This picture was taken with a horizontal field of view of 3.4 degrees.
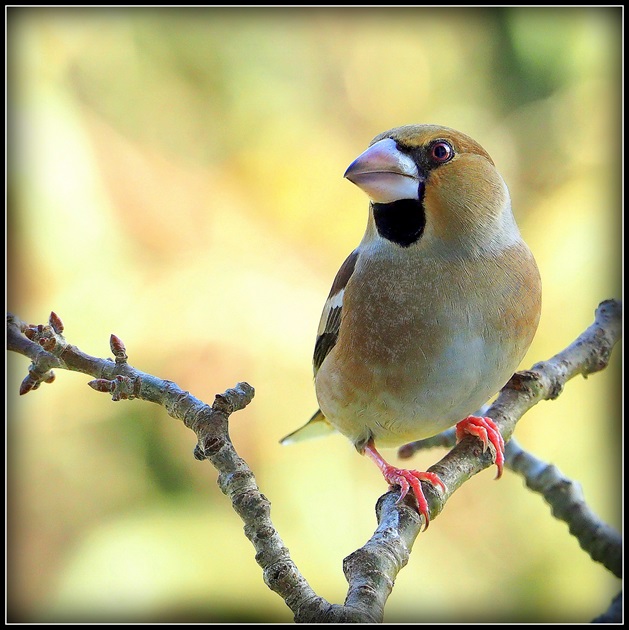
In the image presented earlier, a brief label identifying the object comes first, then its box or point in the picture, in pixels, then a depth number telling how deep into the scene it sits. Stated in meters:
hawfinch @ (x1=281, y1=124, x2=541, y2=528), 2.83
